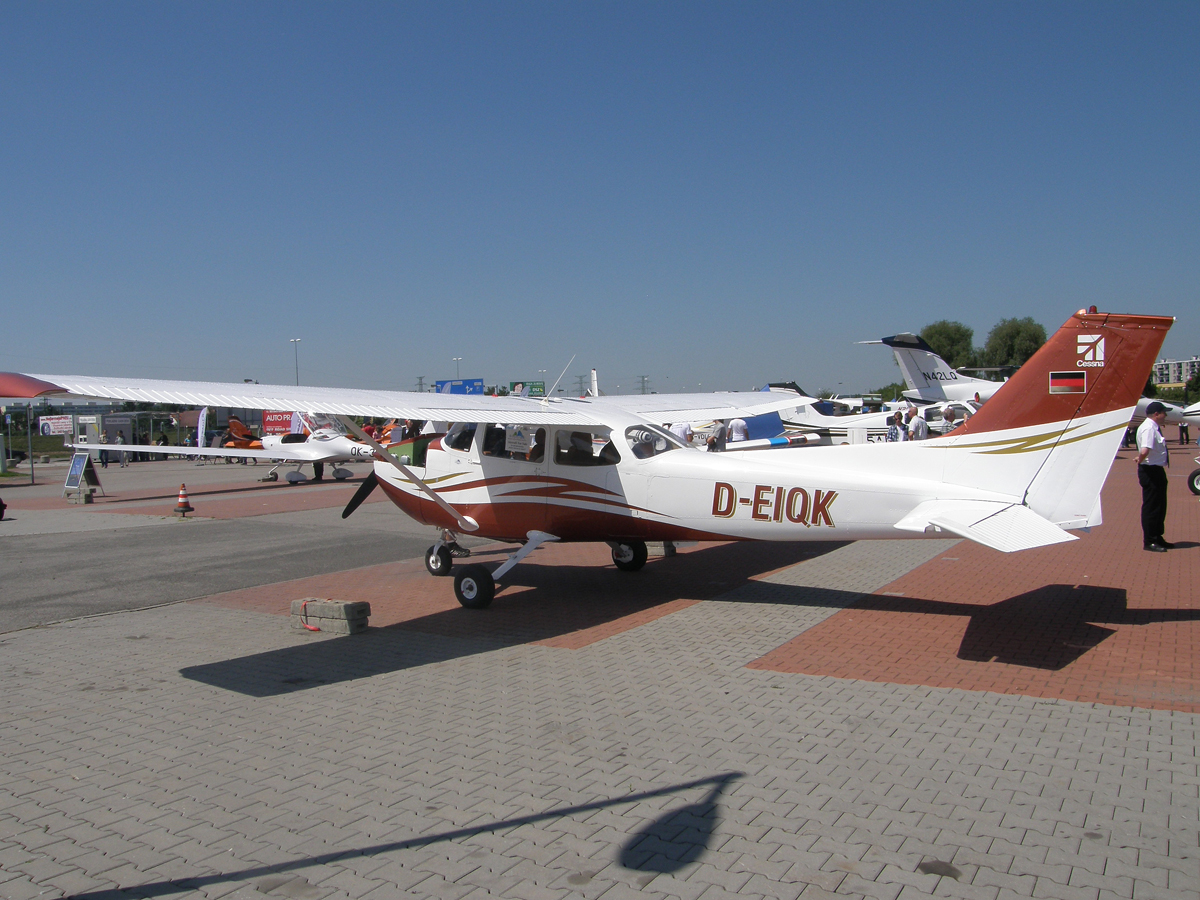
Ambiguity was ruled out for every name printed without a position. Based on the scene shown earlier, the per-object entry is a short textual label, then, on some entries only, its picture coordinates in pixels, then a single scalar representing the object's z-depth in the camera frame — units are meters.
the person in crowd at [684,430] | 25.76
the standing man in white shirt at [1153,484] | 10.51
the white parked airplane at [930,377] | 35.22
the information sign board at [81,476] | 21.17
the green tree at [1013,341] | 80.25
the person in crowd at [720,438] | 21.51
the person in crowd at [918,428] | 24.59
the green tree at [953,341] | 89.65
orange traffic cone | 17.33
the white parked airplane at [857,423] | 29.86
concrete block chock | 7.57
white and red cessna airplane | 6.74
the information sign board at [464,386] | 53.73
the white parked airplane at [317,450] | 26.38
